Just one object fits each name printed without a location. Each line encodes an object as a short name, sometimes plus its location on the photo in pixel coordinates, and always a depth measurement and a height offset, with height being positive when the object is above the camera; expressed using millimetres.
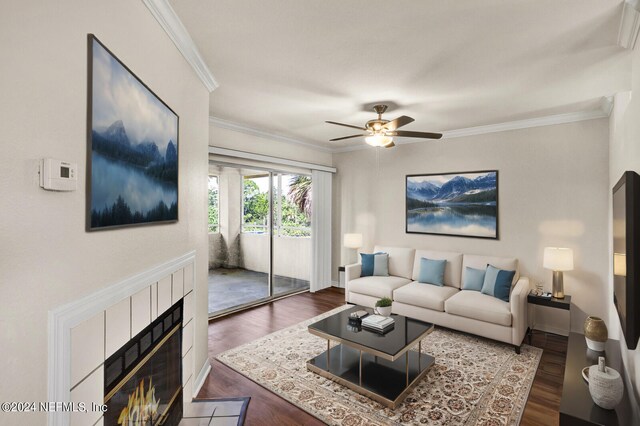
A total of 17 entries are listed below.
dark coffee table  2639 -1389
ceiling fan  3355 +876
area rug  2420 -1469
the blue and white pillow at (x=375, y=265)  5078 -788
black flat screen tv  1533 -200
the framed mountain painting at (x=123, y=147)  1234 +307
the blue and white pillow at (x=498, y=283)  3816 -807
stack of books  3003 -1020
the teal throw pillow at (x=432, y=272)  4520 -794
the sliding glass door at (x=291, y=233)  5391 -310
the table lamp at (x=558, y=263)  3629 -529
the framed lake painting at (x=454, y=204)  4516 +173
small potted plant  3309 -948
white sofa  3523 -1012
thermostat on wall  982 +123
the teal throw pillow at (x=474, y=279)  4189 -825
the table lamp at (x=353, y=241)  5570 -445
